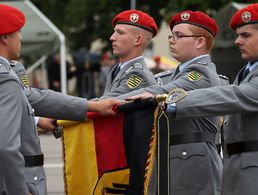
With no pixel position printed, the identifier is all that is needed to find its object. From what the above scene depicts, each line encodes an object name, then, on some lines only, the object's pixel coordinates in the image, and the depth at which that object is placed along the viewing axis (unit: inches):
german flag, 390.4
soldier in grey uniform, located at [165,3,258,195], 375.0
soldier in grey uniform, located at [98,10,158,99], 445.6
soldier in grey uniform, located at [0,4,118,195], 318.5
